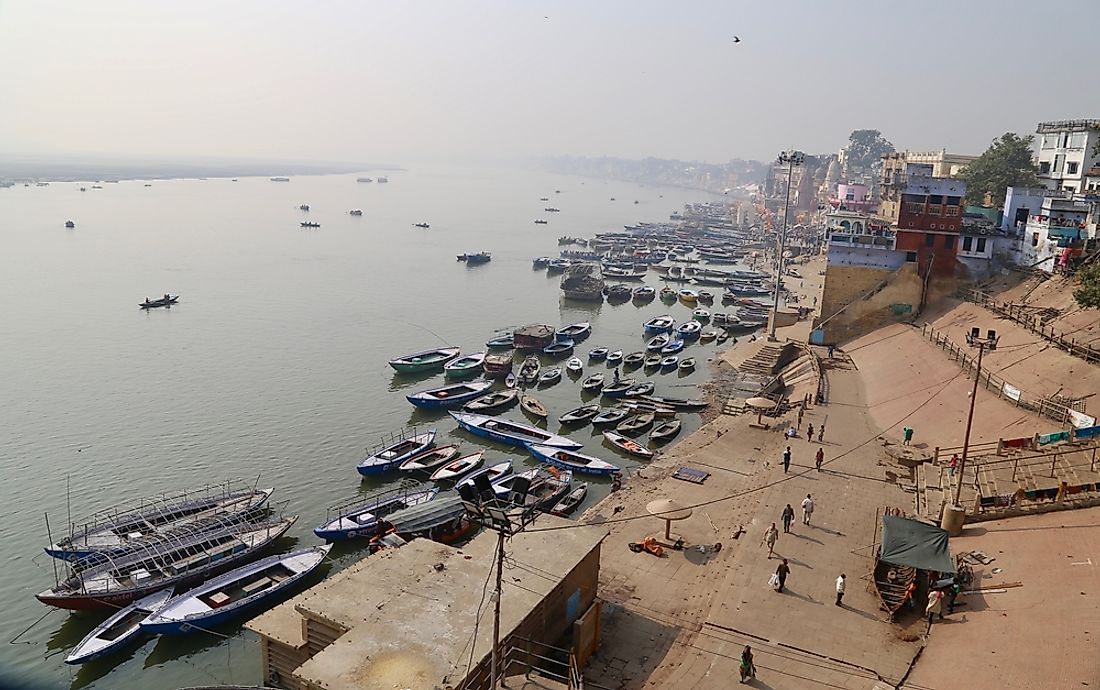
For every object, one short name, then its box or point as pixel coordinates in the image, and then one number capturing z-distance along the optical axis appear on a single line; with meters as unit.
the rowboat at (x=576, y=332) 51.94
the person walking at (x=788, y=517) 20.06
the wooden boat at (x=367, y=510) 23.42
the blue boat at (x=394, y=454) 28.55
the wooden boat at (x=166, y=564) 19.41
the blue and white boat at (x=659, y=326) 54.62
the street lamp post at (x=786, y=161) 46.59
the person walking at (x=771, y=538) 18.92
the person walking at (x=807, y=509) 20.55
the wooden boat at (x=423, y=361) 42.50
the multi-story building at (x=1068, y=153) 52.75
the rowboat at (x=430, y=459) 28.80
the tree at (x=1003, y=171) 56.84
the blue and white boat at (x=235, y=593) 18.75
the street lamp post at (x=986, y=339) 32.22
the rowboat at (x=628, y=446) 30.83
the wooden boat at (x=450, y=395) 36.38
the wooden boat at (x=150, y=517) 21.44
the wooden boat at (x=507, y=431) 31.45
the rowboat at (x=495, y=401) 36.19
